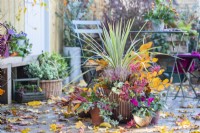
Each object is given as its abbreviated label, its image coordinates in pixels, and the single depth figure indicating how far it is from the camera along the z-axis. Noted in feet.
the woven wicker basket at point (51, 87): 16.51
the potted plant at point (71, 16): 21.95
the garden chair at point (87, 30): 16.05
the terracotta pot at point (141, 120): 11.26
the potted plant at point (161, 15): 17.74
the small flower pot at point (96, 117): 11.42
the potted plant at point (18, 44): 15.37
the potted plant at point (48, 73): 16.46
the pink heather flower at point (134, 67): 11.83
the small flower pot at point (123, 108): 11.59
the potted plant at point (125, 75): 11.53
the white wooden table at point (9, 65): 14.62
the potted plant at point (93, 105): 11.38
